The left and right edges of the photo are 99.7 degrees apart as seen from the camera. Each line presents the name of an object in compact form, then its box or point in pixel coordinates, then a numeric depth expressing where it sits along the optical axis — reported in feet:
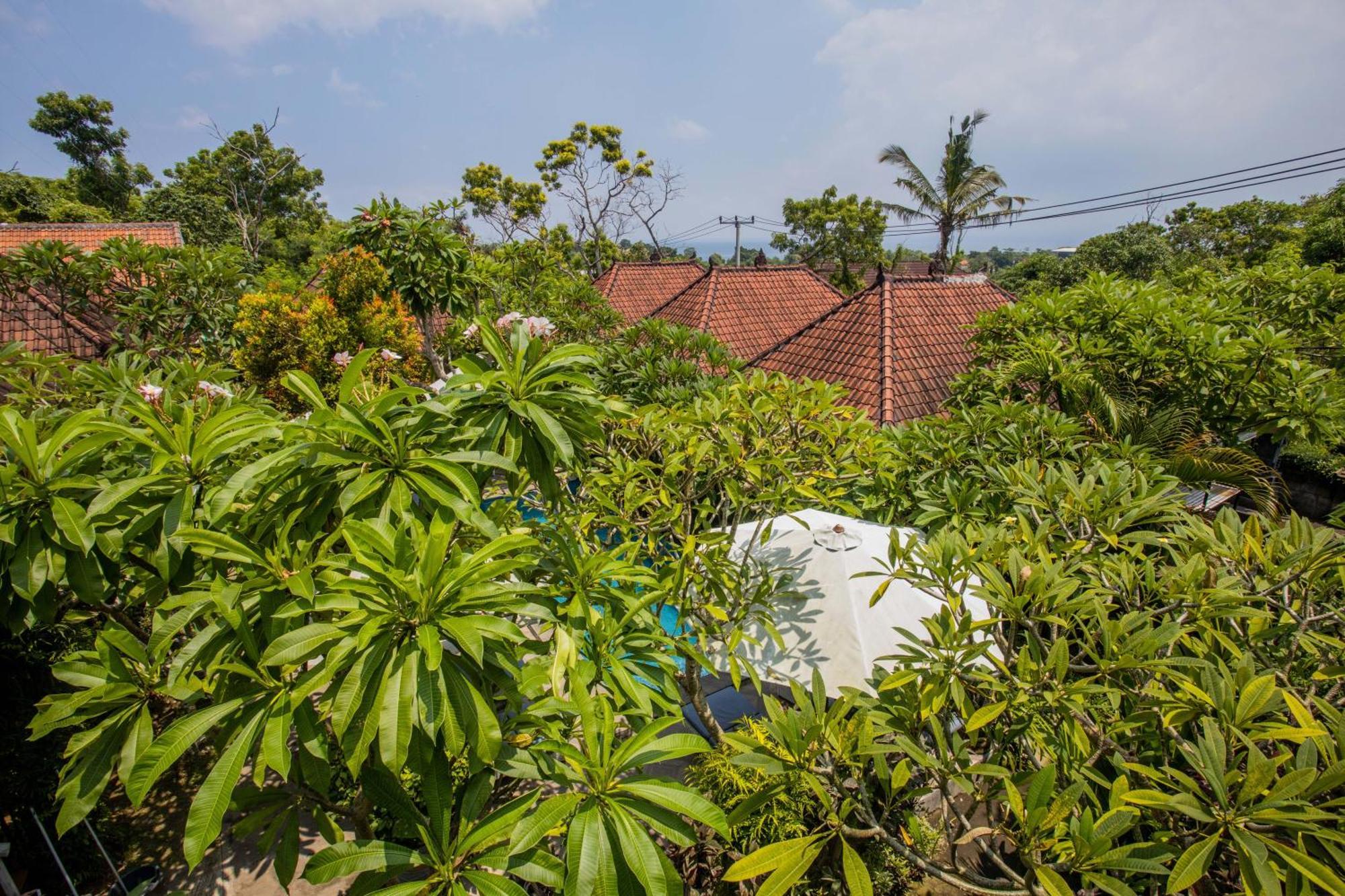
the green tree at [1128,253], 78.02
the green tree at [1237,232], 83.10
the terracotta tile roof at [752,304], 42.09
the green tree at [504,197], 77.10
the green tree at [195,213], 85.30
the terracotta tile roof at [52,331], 30.01
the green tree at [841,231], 92.43
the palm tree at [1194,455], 14.88
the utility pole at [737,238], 104.01
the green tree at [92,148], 99.09
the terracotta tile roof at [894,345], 28.68
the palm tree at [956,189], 73.72
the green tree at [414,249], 25.58
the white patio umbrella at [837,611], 14.46
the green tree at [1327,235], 51.39
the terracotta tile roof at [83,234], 53.62
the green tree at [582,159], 74.33
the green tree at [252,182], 94.07
